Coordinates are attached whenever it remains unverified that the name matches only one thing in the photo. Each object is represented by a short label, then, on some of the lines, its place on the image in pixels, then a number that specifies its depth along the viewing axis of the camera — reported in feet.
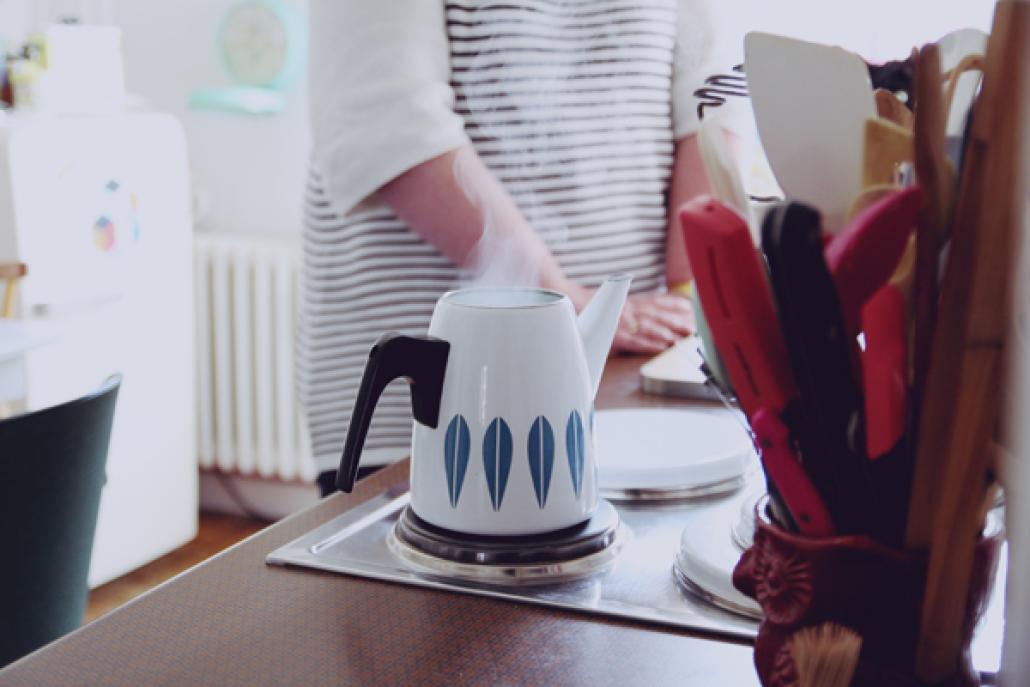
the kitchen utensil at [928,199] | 1.41
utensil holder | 1.53
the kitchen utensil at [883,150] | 1.54
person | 3.90
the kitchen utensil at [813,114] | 1.58
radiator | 9.20
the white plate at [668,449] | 2.62
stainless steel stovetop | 1.99
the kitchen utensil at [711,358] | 1.63
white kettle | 2.18
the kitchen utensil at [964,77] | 1.58
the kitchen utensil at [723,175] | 1.58
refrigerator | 7.70
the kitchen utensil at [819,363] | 1.38
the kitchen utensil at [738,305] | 1.44
